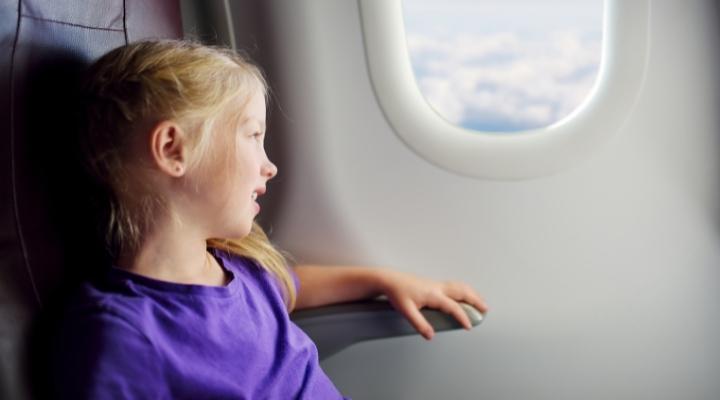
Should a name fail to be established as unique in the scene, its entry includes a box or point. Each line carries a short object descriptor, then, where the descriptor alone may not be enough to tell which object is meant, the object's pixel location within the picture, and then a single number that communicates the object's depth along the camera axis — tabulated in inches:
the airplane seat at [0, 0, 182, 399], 35.5
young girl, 37.2
